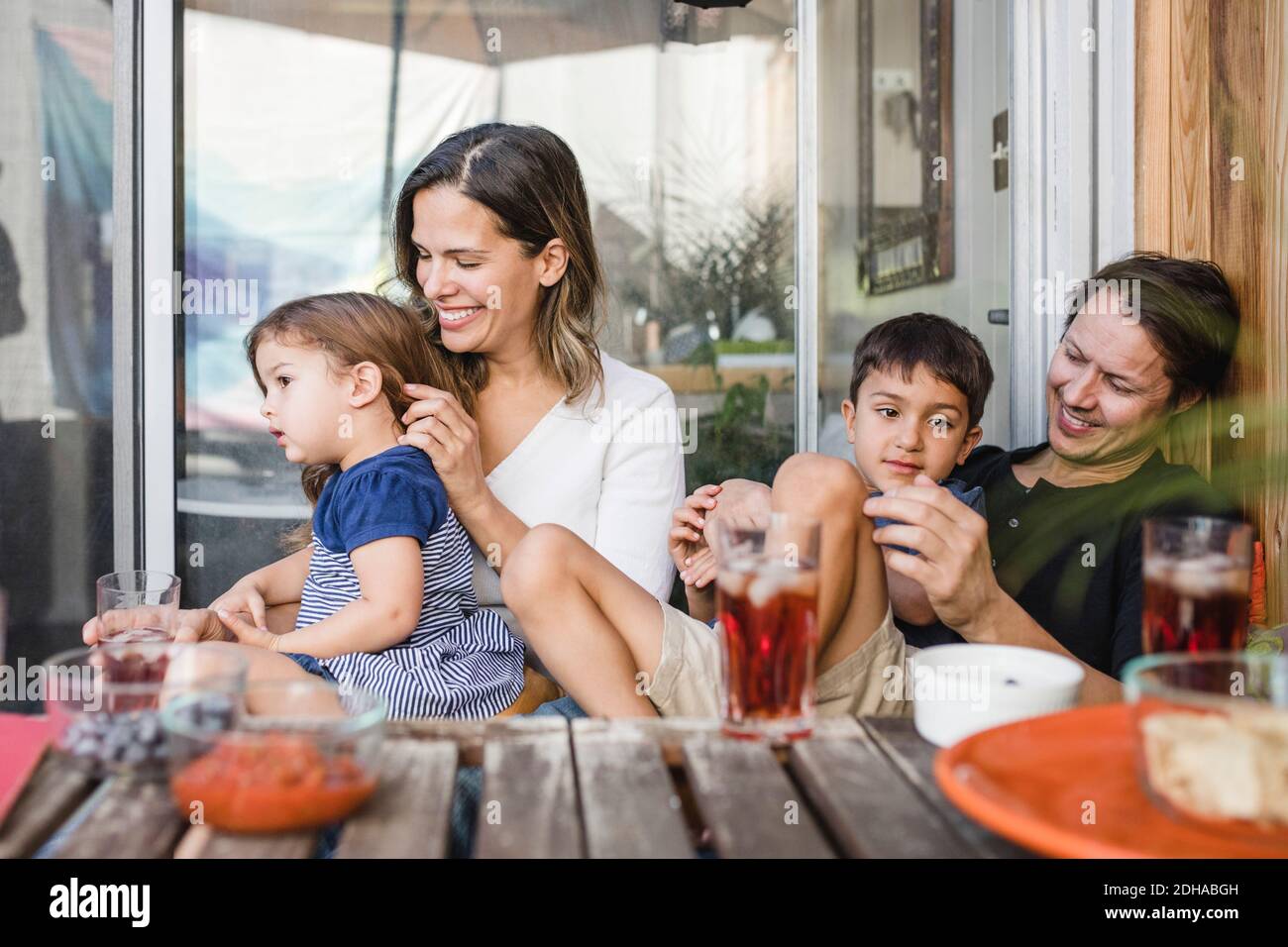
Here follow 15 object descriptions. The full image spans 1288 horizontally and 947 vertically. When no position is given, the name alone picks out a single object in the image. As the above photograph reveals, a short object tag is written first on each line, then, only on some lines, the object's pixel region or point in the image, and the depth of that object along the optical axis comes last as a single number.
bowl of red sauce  0.80
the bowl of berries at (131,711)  0.90
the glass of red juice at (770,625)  1.02
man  1.79
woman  2.10
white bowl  1.00
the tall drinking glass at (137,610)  1.43
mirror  3.25
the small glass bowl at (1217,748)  0.70
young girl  1.72
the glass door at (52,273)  2.69
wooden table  0.78
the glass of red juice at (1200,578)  1.04
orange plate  0.73
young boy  1.57
